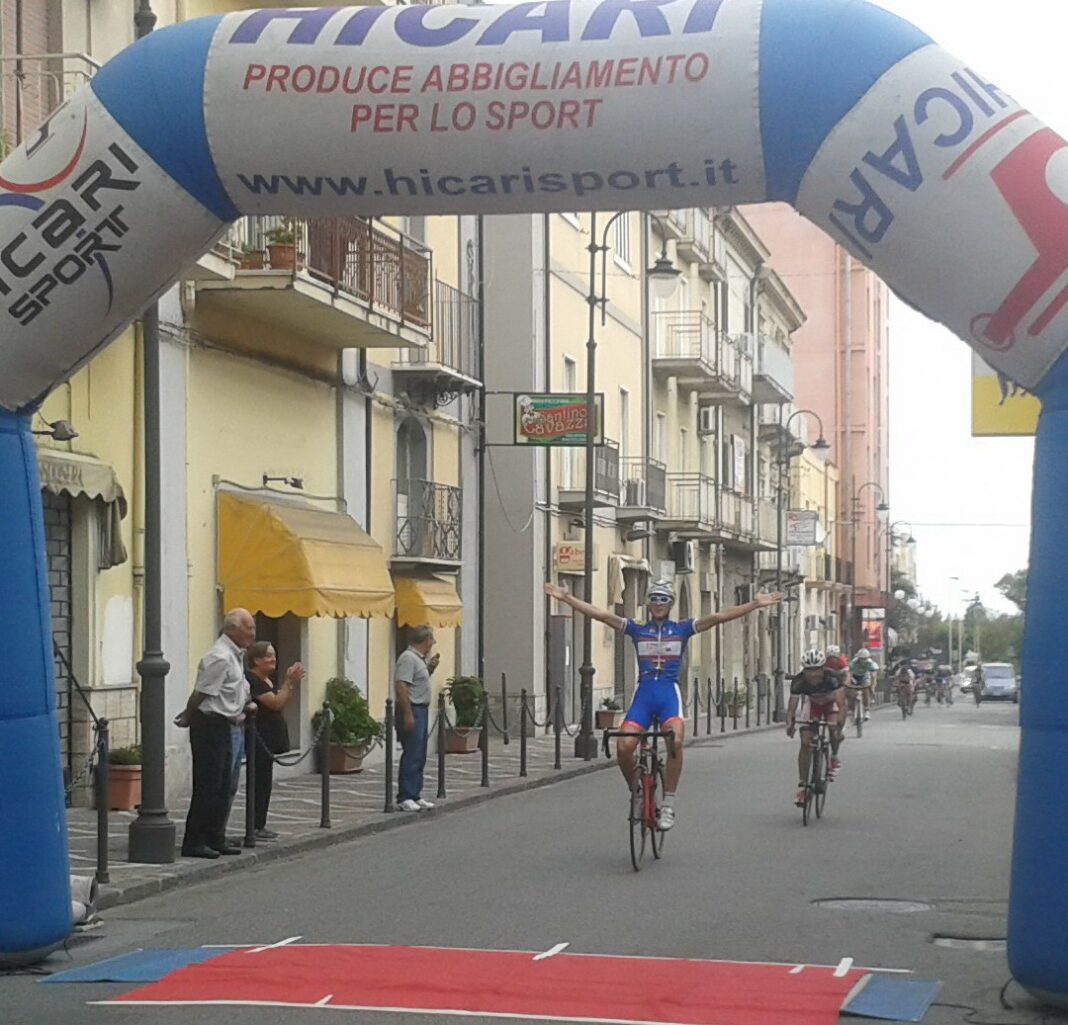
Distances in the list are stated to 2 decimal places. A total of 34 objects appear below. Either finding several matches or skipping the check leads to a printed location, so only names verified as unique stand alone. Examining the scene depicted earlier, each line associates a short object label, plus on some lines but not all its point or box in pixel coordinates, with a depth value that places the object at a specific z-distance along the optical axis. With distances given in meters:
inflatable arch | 8.59
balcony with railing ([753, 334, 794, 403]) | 53.78
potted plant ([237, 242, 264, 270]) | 20.67
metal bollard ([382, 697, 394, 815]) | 18.26
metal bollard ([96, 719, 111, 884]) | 12.49
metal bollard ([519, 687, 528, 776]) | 22.78
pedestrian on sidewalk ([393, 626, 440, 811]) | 18.02
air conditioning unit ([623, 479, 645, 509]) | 40.15
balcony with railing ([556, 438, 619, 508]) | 35.81
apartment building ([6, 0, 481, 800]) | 18.00
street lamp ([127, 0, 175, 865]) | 13.77
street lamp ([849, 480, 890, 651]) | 78.25
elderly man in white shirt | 14.11
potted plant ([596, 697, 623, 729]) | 35.25
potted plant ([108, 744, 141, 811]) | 17.44
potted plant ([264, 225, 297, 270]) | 20.73
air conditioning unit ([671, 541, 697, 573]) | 46.62
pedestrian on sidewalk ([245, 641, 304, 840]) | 15.41
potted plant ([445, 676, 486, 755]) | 28.55
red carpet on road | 8.35
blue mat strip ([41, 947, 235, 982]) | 9.31
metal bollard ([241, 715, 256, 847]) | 14.91
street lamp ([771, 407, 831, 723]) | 47.88
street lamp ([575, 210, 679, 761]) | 27.27
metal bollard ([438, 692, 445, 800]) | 19.37
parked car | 85.19
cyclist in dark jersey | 18.73
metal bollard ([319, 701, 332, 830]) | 16.39
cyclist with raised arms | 14.42
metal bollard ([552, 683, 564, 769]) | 23.72
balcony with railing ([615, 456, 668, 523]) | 39.97
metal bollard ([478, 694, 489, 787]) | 21.47
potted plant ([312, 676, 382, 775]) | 23.33
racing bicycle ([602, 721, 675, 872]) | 14.05
